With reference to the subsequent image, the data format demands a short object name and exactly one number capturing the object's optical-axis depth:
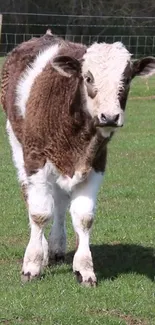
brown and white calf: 10.59
